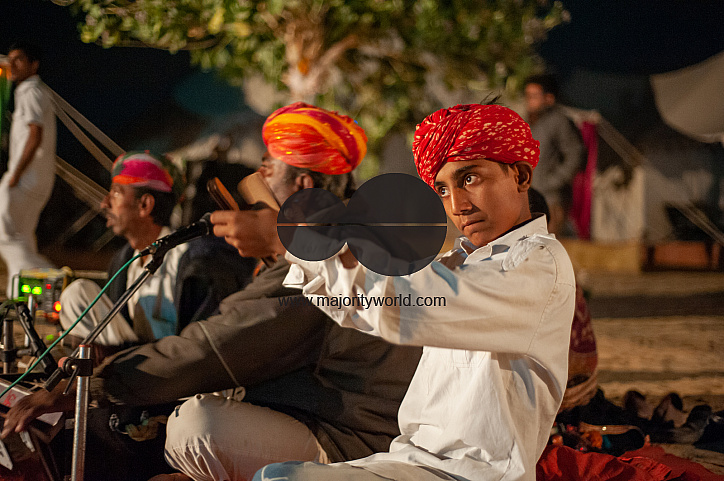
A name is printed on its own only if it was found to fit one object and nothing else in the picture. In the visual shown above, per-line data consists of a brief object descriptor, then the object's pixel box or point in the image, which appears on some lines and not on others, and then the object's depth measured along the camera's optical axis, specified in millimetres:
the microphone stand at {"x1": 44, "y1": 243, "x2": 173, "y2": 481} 1805
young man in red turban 1227
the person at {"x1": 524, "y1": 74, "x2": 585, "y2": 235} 5730
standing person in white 4137
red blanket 2219
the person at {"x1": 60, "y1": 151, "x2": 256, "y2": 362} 2865
